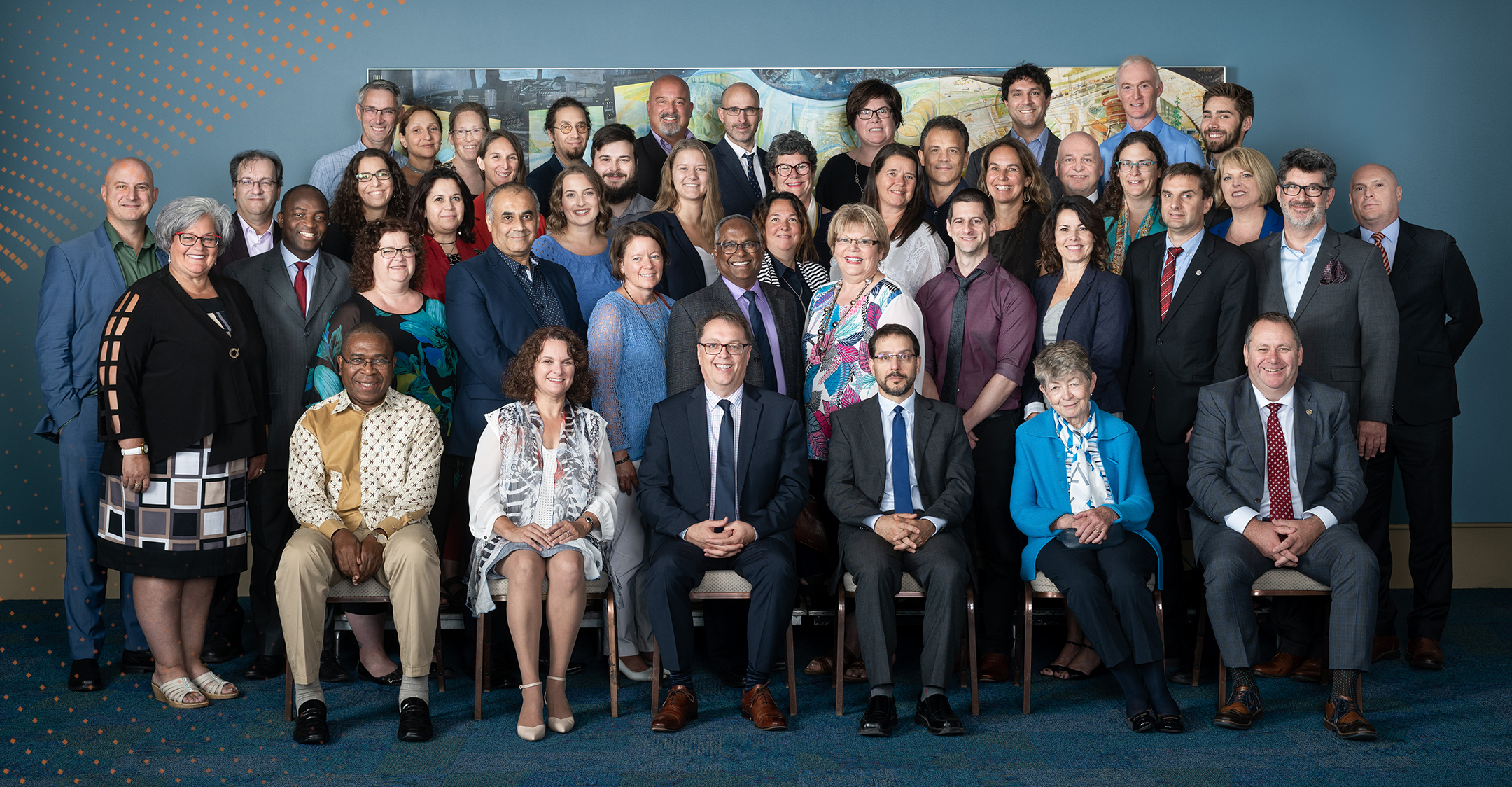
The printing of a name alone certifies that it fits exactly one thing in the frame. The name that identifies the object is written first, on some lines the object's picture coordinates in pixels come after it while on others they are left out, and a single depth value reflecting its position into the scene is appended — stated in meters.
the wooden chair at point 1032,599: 3.66
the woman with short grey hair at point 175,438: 3.75
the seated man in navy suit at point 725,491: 3.66
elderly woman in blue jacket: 3.58
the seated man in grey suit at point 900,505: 3.60
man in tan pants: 3.55
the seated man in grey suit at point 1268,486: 3.65
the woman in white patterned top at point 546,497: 3.60
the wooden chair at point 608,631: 3.65
